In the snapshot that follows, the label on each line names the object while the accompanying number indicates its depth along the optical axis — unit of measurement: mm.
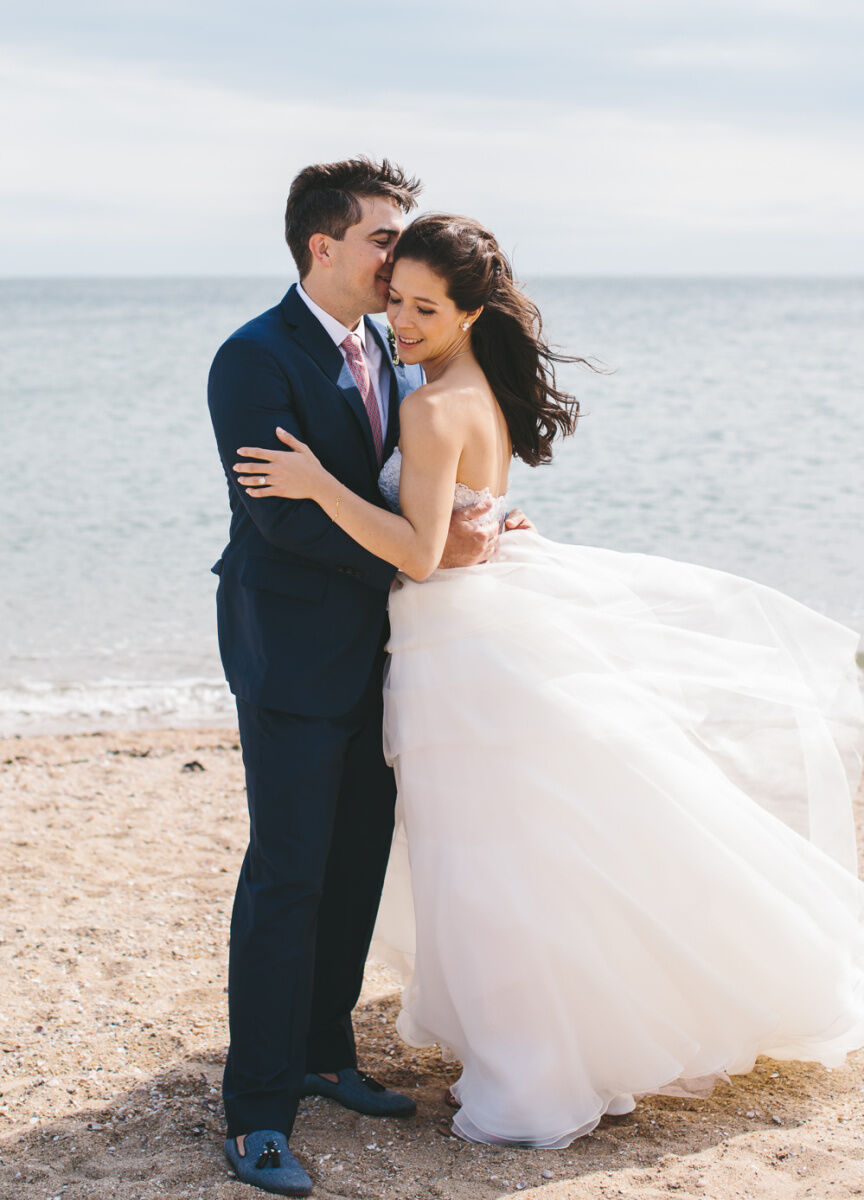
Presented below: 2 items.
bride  2992
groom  2916
